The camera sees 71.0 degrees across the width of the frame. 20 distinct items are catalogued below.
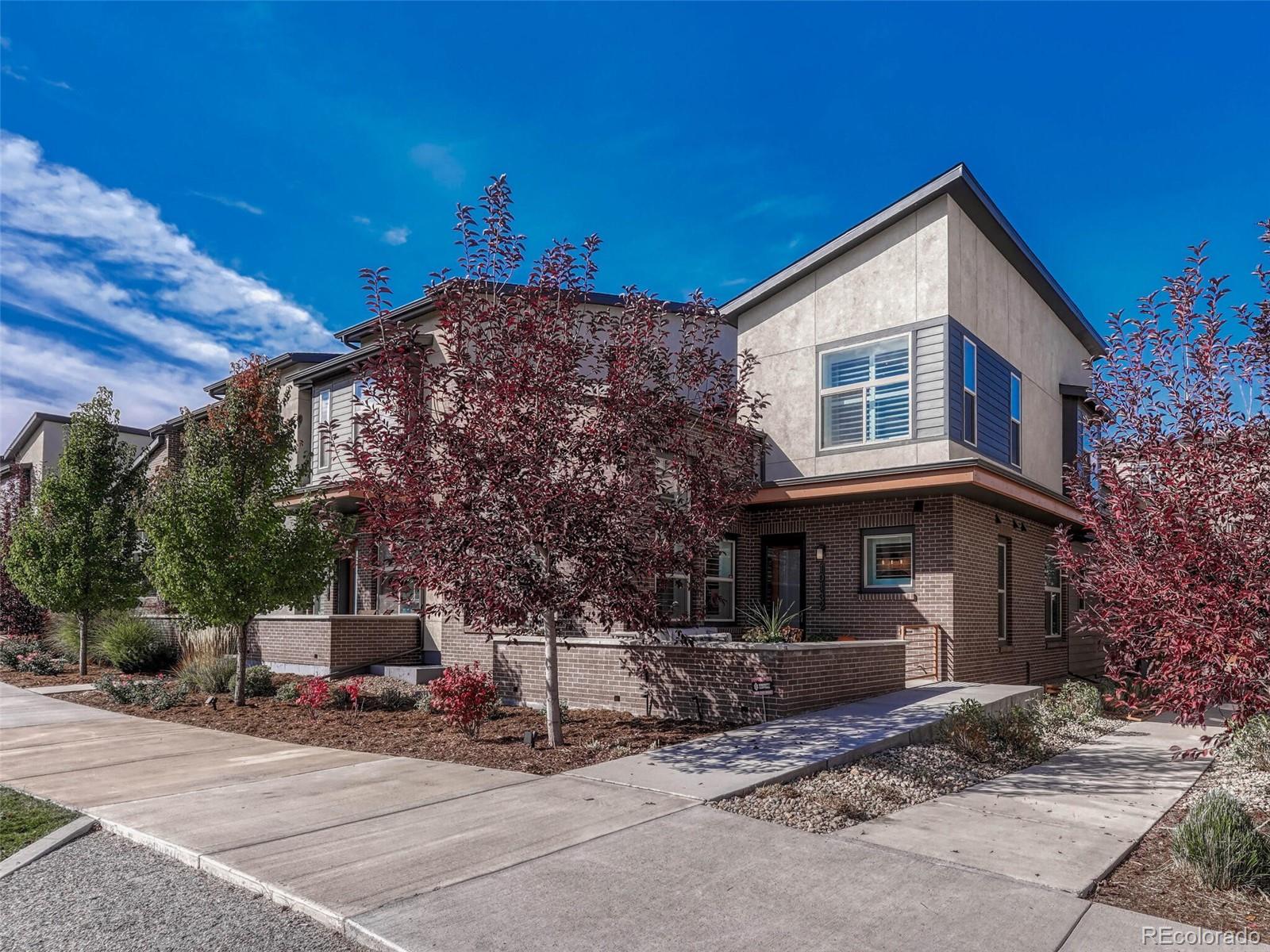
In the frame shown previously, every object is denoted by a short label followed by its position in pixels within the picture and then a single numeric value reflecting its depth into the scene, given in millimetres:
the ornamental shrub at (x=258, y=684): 14984
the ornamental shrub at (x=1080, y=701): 12539
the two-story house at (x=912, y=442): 14930
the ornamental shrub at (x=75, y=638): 19938
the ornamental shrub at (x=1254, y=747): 9298
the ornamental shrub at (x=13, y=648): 20125
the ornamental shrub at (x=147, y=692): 13797
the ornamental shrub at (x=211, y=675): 15000
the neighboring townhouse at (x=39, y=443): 33062
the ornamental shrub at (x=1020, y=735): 9961
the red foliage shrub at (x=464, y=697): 10242
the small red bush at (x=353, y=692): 12828
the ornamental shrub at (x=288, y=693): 14172
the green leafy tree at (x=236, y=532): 13000
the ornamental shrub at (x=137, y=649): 18453
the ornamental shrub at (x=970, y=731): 9508
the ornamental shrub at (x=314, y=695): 12664
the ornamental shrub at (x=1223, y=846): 5410
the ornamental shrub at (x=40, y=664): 18703
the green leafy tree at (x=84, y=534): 18453
